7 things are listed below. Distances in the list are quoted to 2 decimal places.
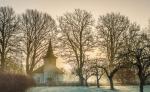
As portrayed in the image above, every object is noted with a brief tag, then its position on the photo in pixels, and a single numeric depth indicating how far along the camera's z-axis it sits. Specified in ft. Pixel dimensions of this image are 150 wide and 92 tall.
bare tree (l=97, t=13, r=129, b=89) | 182.29
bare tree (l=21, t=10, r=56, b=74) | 193.36
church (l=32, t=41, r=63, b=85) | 263.49
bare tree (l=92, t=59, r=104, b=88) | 159.05
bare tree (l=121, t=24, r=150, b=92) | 113.91
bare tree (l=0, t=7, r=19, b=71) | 174.81
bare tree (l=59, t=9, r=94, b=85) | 191.52
